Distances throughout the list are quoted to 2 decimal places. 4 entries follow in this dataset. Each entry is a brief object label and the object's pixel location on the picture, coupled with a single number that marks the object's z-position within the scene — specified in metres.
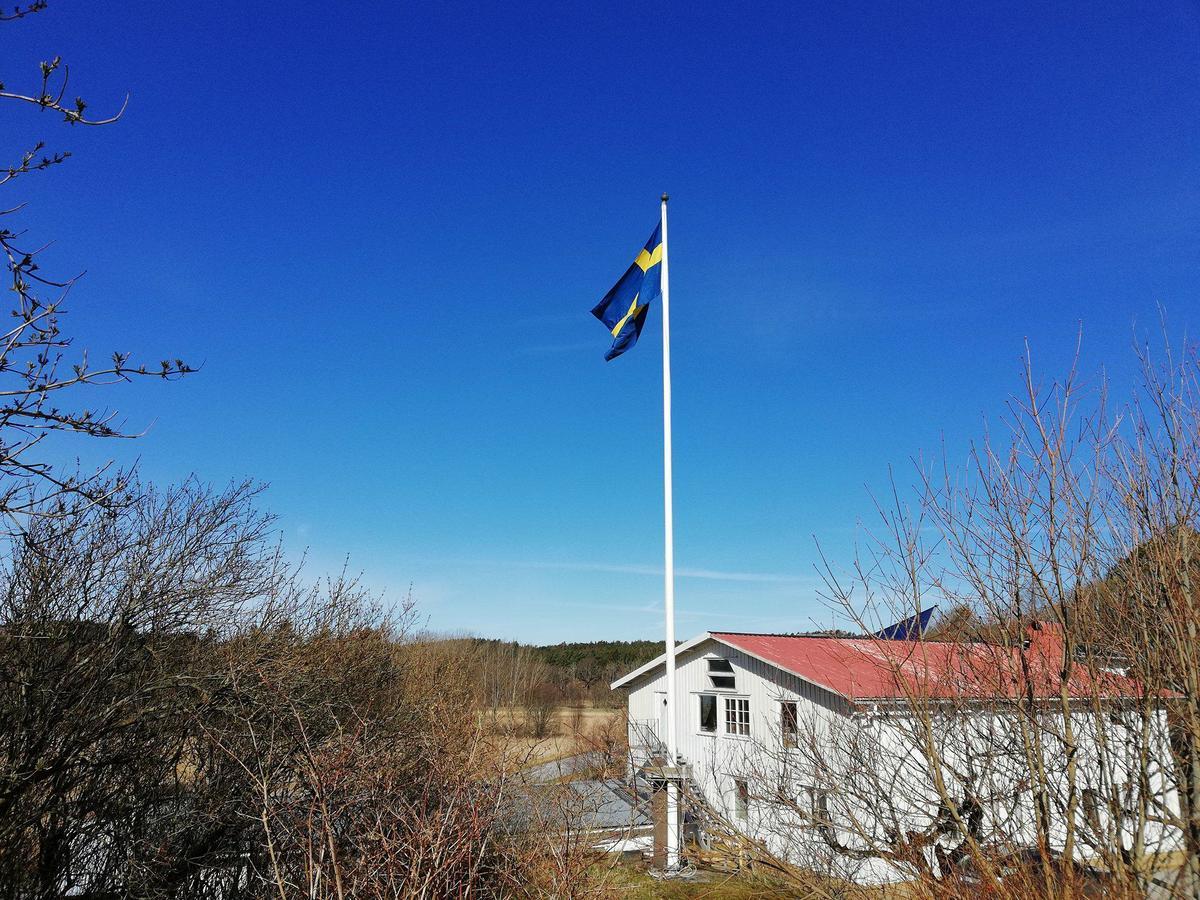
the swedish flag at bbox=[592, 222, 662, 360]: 15.34
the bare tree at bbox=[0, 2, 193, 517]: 3.08
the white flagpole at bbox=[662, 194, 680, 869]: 15.16
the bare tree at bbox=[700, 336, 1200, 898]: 5.02
